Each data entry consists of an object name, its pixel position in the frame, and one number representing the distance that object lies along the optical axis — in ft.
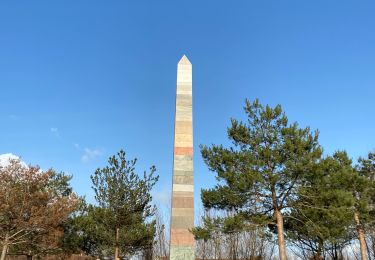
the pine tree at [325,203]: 40.16
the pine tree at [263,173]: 41.50
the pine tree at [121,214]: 50.24
